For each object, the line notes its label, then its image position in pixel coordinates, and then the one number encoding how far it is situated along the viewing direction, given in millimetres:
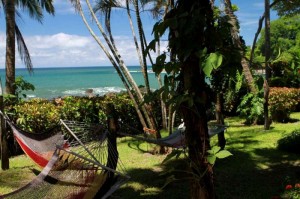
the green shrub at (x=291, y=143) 6115
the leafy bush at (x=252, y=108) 9008
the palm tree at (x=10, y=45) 7895
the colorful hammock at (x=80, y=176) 3109
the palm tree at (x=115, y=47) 6496
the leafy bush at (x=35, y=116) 7138
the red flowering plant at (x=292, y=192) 3354
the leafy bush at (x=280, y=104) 9289
